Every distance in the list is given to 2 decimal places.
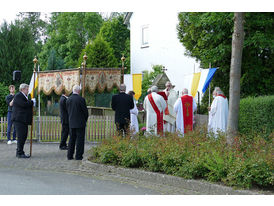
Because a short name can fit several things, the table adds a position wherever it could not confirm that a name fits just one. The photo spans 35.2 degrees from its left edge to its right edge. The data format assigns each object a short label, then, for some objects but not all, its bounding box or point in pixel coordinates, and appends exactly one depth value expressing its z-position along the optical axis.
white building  30.16
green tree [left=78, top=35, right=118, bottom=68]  36.72
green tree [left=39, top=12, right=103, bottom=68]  51.22
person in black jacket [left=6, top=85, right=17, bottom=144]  15.19
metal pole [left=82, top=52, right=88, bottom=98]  15.95
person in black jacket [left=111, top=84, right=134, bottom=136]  12.65
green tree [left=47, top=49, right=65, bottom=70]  47.03
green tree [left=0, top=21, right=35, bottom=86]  33.19
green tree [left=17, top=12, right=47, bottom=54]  65.19
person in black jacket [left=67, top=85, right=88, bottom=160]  11.27
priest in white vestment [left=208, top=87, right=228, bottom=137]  14.52
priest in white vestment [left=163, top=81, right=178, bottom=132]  15.53
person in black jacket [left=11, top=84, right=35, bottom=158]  11.81
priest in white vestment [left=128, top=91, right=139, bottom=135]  15.25
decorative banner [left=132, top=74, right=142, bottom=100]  17.44
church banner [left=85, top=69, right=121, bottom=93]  17.16
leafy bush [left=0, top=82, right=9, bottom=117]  20.56
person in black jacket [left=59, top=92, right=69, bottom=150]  13.28
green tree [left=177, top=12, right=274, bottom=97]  15.56
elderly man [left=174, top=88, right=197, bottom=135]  14.80
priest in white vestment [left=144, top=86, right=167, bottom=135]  13.88
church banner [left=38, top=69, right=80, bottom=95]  16.47
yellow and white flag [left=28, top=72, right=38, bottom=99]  16.04
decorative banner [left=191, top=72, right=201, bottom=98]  15.43
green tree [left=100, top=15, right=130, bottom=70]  44.25
